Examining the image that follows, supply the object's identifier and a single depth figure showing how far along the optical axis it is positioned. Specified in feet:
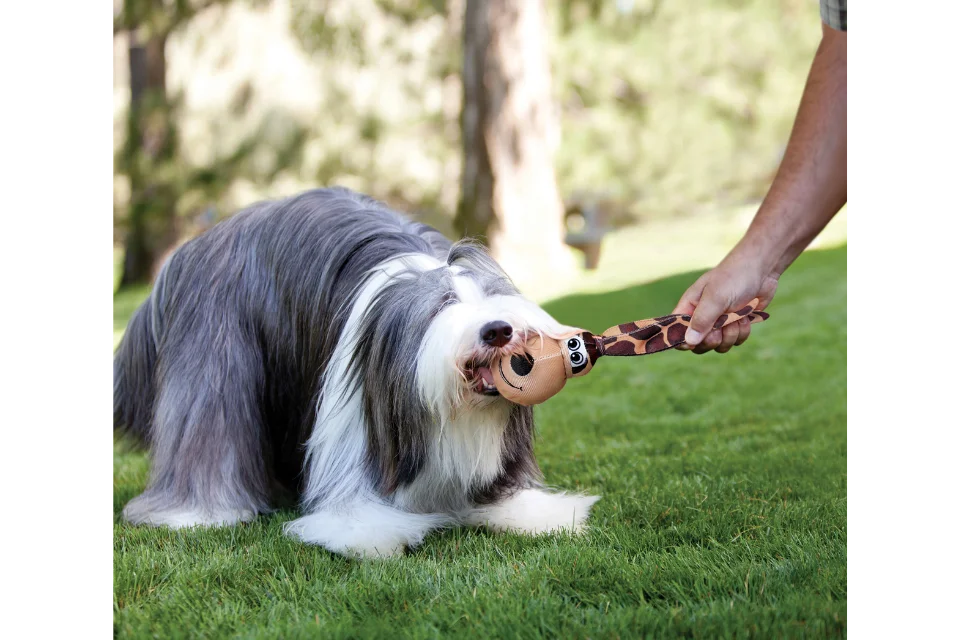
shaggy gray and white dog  9.11
